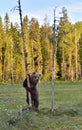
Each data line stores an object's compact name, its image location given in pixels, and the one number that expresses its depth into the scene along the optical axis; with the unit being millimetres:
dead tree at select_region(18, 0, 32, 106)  18573
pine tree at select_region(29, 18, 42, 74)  93312
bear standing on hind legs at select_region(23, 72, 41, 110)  19312
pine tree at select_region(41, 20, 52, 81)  90644
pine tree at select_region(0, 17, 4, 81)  88938
